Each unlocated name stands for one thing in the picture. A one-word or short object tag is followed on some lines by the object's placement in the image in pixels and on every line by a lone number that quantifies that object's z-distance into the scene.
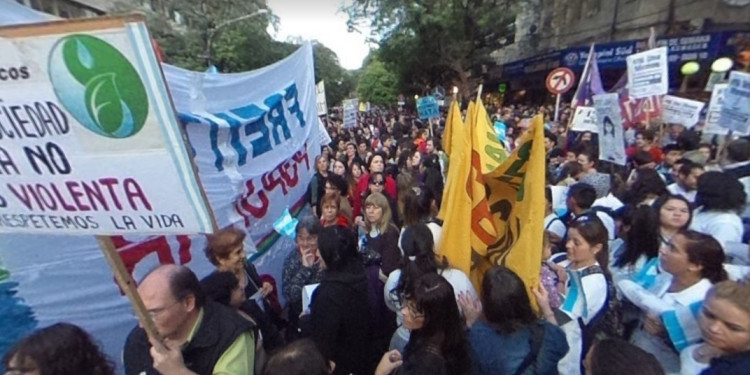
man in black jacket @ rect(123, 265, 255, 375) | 1.82
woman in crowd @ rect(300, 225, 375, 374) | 2.57
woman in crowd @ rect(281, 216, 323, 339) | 3.30
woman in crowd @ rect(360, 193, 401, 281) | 3.68
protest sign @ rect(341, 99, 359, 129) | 12.20
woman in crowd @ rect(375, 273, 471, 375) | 2.05
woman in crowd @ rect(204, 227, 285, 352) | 2.67
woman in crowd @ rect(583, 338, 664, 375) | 1.56
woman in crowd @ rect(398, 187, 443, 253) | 3.88
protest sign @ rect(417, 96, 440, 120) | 9.98
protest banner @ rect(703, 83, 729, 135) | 5.94
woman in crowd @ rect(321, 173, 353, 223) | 4.93
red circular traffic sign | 10.43
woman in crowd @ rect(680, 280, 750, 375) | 1.76
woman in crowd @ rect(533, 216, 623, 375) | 2.31
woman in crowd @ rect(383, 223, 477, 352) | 2.53
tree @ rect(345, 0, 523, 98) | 25.48
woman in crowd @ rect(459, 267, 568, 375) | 2.01
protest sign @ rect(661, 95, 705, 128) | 7.98
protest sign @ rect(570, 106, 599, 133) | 8.48
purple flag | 9.60
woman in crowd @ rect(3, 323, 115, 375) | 1.59
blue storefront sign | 12.57
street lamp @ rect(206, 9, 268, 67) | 20.98
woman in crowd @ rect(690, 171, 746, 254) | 3.29
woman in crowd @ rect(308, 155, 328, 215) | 5.36
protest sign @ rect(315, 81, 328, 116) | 11.11
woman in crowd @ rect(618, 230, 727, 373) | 2.27
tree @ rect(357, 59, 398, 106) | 53.64
